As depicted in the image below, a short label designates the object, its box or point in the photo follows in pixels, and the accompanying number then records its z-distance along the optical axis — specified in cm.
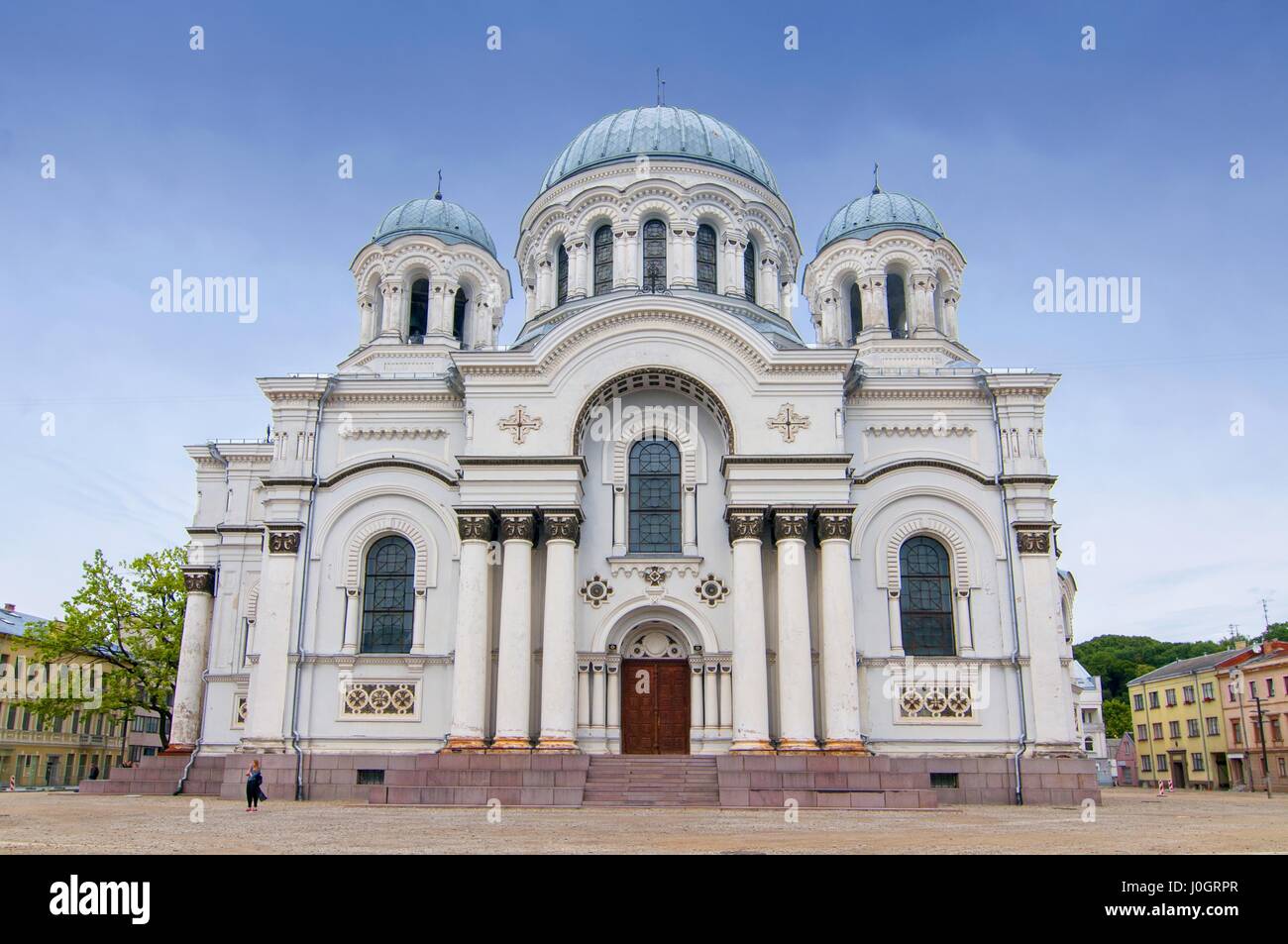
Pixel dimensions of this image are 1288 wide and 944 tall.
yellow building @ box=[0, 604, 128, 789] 4791
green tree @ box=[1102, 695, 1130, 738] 7388
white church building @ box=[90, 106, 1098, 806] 2316
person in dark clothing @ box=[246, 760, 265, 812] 1867
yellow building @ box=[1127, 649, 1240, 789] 5656
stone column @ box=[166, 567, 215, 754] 2995
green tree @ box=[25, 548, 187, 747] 3650
